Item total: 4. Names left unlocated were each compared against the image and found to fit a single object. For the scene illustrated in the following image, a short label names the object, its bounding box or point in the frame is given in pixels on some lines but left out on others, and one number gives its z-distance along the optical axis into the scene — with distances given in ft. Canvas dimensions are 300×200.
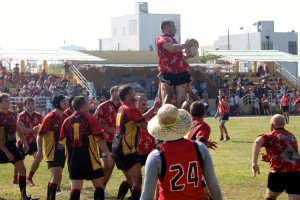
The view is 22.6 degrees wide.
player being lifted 39.65
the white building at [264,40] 308.60
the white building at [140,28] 296.92
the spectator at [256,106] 179.01
